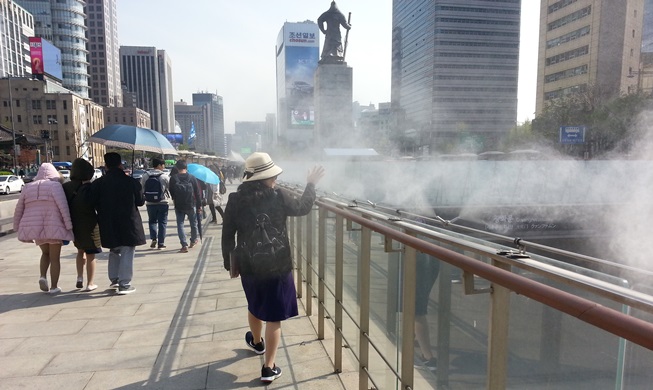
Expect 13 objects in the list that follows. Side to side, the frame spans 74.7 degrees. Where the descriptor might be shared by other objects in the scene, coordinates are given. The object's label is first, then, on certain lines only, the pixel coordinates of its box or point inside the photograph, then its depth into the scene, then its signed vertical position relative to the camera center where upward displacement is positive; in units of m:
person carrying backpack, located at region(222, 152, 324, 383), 2.66 -0.57
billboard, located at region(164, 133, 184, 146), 68.01 +2.17
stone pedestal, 39.66 +4.38
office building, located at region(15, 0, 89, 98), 93.19 +26.40
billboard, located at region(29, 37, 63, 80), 67.81 +15.59
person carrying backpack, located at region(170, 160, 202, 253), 7.18 -0.74
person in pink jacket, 4.54 -0.68
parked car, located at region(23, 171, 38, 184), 32.49 -2.16
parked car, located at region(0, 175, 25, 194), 25.34 -2.01
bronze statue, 45.42 +12.72
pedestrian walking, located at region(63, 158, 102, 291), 4.67 -0.67
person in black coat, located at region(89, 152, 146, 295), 4.53 -0.63
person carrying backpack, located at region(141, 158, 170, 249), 7.38 -0.93
